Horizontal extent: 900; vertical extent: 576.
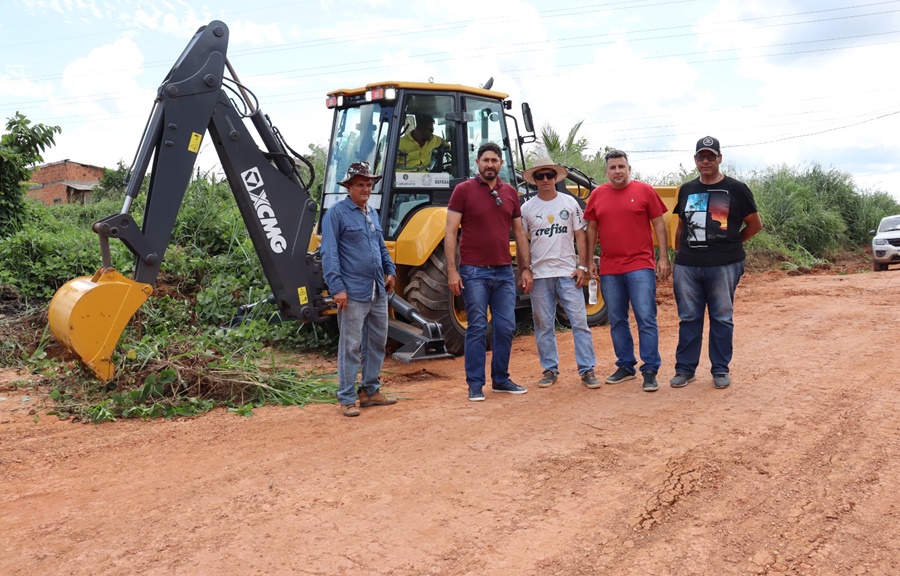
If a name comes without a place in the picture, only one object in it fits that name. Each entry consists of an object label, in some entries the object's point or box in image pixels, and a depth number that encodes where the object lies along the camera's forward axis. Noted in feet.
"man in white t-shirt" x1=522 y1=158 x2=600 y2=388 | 19.94
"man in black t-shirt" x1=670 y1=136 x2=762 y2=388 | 18.94
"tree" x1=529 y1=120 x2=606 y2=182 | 68.54
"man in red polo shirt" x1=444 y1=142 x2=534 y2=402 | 19.11
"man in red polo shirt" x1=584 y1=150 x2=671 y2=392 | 19.44
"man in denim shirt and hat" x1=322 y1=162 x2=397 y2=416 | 17.95
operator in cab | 24.39
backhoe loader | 18.63
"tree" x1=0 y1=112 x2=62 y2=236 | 41.93
